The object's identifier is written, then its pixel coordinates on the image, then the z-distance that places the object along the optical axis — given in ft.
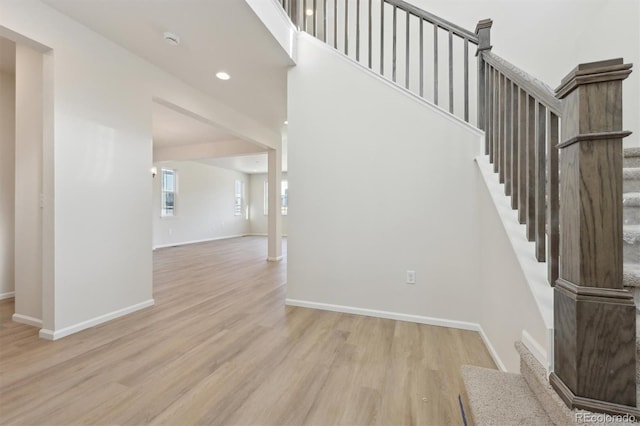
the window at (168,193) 24.44
